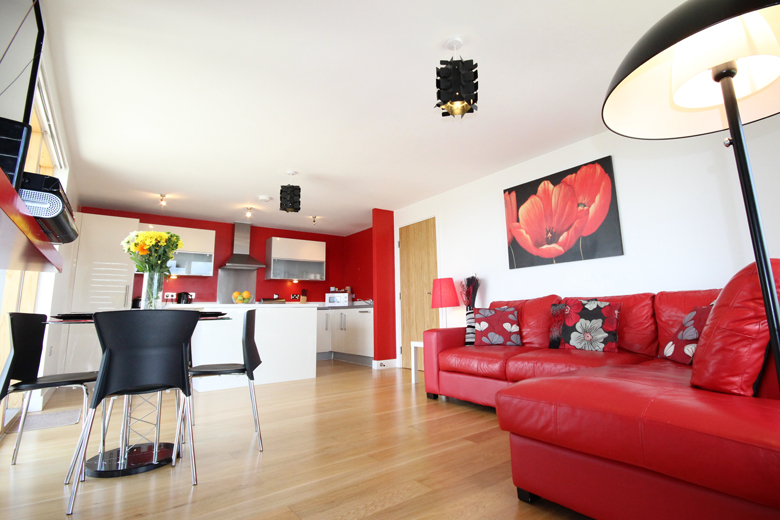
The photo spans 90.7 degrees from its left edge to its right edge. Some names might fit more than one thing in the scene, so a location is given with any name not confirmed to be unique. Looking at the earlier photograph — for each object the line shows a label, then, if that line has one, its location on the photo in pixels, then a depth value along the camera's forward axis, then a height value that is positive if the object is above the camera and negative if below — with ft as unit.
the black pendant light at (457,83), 7.77 +4.64
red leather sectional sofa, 3.40 -1.37
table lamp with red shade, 15.37 +0.80
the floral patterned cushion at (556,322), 10.90 -0.29
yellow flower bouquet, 7.93 +1.41
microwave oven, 23.31 +1.11
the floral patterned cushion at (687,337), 7.45 -0.56
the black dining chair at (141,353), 5.88 -0.49
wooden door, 18.11 +1.72
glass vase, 8.11 +0.66
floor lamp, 2.36 +1.82
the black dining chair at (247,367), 7.87 -0.98
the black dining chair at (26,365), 6.63 -0.71
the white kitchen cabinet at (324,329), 23.28 -0.66
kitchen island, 14.18 -0.86
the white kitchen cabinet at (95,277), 16.33 +2.09
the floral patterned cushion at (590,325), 9.70 -0.35
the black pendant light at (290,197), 15.23 +4.78
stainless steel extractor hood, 22.59 +4.32
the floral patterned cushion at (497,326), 11.92 -0.39
